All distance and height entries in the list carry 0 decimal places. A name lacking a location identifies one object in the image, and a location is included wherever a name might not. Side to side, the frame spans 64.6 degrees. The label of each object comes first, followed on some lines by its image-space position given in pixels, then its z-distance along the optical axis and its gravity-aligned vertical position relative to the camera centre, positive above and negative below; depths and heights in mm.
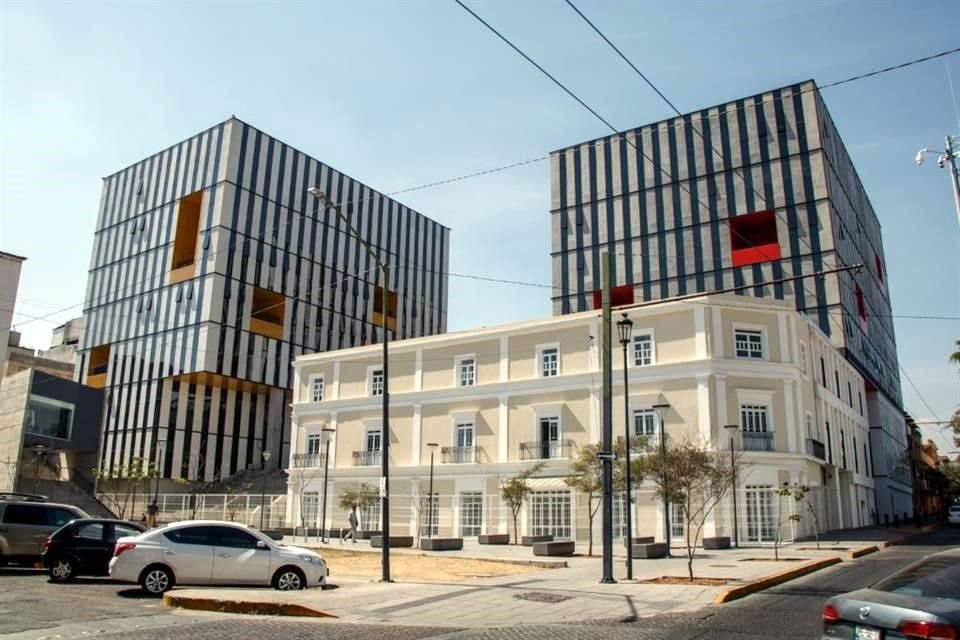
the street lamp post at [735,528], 29827 -1236
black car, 15023 -1209
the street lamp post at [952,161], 18734 +8346
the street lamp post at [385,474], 16047 +386
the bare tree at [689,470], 20939 +735
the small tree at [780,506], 27594 -312
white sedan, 13578 -1269
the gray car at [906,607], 5762 -829
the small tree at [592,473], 28375 +822
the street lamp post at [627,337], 18347 +3890
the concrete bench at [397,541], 31169 -2001
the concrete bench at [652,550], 24453 -1698
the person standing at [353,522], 34281 -1396
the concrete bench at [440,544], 29350 -1964
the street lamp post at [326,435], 40550 +3056
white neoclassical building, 34531 +4113
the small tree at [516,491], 34688 +134
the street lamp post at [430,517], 36700 -1237
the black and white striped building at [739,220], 54156 +21074
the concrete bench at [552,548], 25906 -1798
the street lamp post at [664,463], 20391 +876
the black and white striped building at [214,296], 58562 +15546
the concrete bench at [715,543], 29281 -1716
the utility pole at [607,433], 15742 +1315
